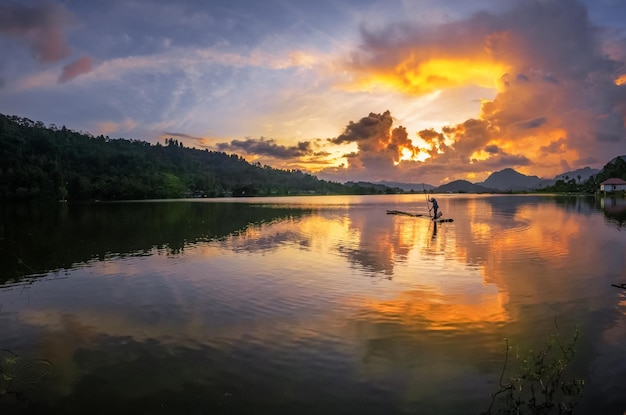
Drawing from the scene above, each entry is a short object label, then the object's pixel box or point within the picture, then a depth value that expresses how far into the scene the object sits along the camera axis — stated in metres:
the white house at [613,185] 109.25
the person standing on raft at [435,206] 43.07
